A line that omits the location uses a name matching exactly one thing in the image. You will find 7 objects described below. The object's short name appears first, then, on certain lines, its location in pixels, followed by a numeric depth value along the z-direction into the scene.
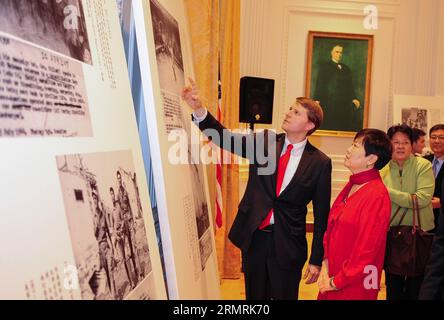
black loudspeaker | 5.35
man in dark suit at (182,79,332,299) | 2.79
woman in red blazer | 2.37
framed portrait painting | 7.37
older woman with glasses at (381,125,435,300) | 3.35
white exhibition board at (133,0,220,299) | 1.80
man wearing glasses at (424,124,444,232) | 4.01
